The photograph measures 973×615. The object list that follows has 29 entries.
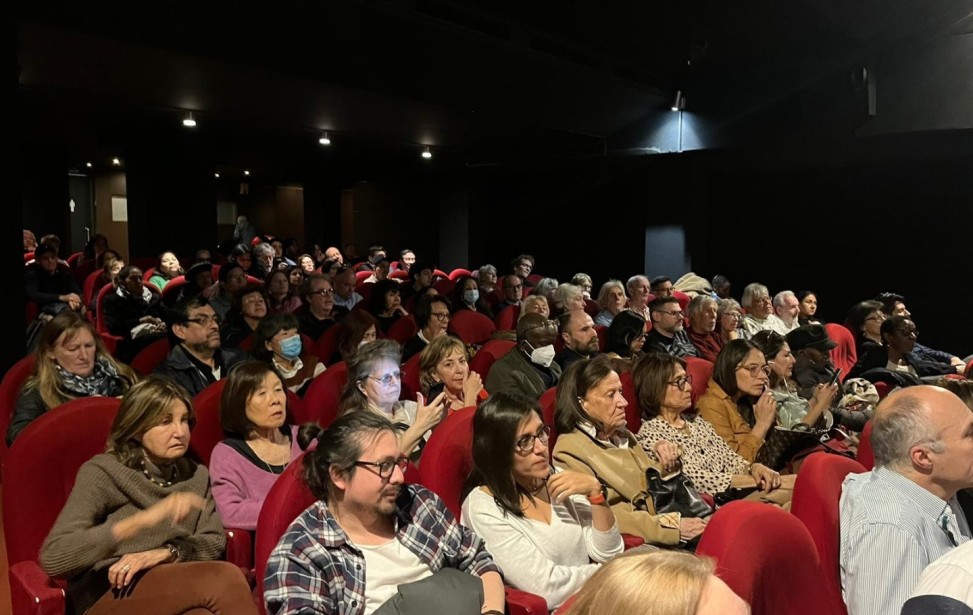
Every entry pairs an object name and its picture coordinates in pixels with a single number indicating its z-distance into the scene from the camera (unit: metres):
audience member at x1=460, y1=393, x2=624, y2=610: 2.18
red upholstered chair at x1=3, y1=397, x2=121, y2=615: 2.24
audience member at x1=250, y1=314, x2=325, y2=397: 3.96
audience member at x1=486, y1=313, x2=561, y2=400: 4.04
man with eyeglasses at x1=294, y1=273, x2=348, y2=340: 5.50
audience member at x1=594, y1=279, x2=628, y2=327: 6.57
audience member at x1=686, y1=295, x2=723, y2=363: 5.82
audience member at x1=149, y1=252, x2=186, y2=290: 8.08
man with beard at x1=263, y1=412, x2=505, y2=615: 1.83
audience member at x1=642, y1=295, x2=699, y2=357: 5.49
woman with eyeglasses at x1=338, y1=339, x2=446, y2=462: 3.33
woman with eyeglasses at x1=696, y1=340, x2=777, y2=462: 3.69
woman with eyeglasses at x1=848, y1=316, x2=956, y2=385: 5.36
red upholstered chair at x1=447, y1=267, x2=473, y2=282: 9.85
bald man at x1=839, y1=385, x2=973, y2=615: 1.83
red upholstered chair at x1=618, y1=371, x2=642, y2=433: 3.60
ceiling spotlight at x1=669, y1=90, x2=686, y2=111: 9.93
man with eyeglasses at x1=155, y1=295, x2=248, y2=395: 3.71
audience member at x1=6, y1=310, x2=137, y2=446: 3.01
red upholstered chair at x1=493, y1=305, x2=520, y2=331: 6.79
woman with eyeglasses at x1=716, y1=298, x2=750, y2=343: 5.89
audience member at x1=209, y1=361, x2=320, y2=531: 2.57
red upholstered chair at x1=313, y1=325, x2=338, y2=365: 4.81
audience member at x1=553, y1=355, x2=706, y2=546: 2.72
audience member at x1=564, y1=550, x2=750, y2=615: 0.99
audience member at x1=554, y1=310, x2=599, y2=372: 4.59
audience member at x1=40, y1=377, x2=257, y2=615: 2.01
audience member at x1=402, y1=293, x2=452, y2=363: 4.97
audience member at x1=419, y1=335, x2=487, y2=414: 3.68
